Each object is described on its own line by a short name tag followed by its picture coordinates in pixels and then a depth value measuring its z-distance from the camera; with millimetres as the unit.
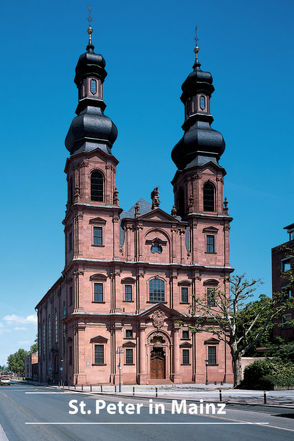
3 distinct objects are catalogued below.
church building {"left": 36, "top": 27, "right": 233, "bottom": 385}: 61406
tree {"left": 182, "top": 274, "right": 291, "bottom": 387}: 49284
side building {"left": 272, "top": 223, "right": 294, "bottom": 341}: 69812
